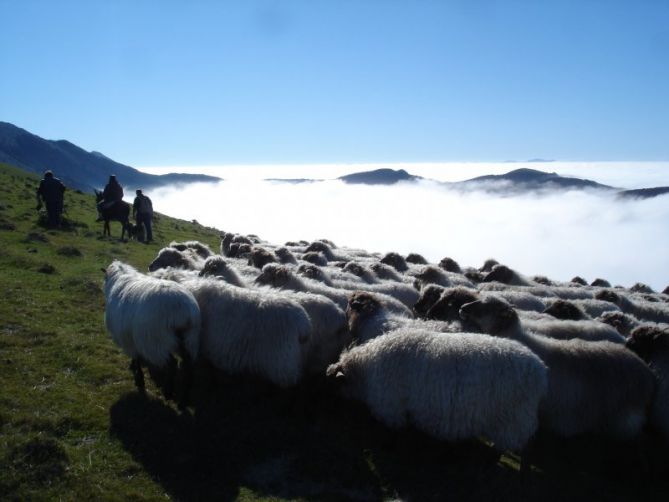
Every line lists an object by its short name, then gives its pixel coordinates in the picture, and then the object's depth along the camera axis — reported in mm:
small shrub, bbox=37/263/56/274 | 15026
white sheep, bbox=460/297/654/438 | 6598
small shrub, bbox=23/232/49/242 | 19405
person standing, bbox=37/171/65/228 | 22062
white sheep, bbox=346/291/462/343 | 7902
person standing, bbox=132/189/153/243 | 25500
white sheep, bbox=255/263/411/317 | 9727
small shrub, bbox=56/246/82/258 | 18047
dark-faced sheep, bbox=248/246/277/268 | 12727
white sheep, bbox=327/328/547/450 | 5930
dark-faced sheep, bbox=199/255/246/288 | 9953
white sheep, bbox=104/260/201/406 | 6992
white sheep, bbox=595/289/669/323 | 12641
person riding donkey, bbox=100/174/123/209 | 24153
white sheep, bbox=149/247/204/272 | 12086
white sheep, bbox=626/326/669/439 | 6770
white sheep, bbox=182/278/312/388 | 7230
